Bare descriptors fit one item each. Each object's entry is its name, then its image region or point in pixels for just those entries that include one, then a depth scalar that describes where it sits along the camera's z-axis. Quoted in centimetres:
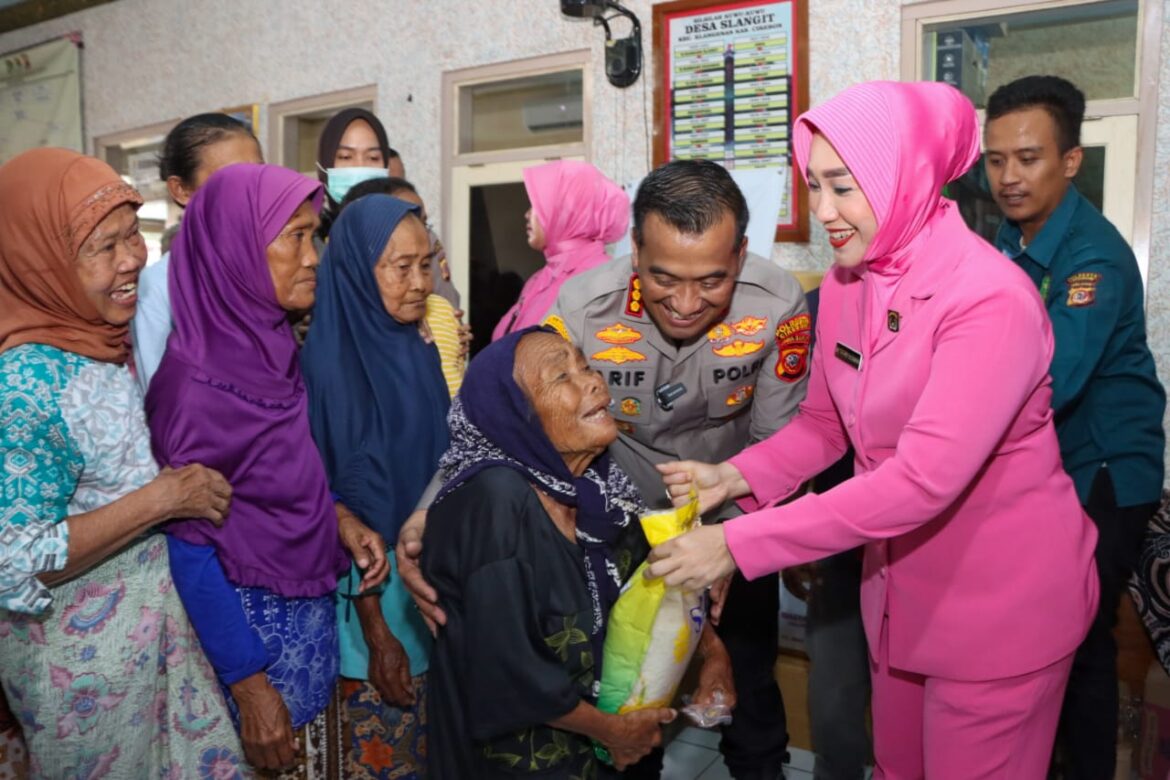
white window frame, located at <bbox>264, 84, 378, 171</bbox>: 493
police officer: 185
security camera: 388
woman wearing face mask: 321
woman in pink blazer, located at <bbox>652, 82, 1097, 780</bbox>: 132
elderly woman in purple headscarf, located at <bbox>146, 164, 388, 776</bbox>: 168
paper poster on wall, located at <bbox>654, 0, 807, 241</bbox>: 360
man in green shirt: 215
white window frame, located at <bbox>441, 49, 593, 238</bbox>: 414
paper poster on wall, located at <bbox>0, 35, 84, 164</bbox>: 635
